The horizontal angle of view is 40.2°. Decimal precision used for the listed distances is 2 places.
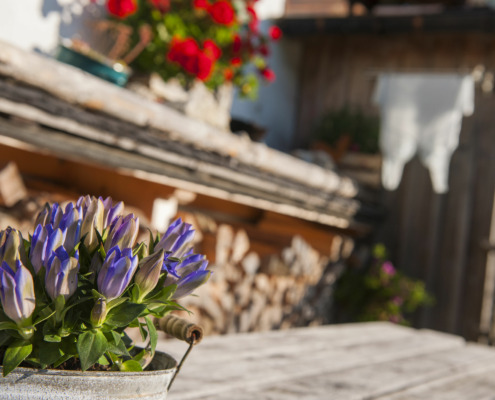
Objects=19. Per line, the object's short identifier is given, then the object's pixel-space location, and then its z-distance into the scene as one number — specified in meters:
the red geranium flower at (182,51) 3.49
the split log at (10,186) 2.38
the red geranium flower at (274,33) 4.34
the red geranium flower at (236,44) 3.85
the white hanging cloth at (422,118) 4.65
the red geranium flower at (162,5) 3.63
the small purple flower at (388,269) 5.00
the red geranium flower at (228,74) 3.95
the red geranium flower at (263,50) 4.12
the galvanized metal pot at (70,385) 0.63
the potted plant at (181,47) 3.52
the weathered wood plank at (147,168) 2.27
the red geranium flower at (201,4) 3.61
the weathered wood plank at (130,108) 2.24
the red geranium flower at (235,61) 3.92
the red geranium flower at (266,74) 4.35
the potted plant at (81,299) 0.63
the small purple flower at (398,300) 4.91
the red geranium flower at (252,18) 3.97
